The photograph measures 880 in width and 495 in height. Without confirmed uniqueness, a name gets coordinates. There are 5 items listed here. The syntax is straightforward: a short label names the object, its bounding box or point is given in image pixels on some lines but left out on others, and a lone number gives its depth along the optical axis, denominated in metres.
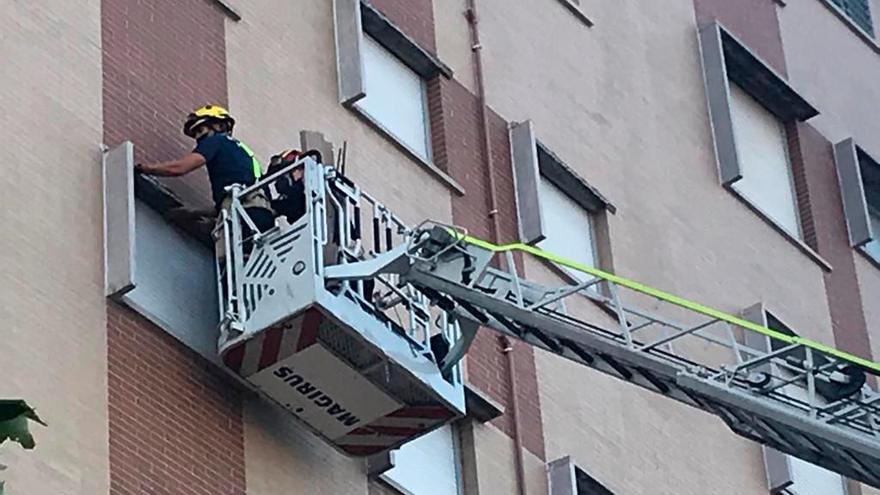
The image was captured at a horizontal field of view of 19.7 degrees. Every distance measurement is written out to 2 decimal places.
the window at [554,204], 23.14
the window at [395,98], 22.14
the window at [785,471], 24.91
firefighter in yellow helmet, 18.09
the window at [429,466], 19.97
